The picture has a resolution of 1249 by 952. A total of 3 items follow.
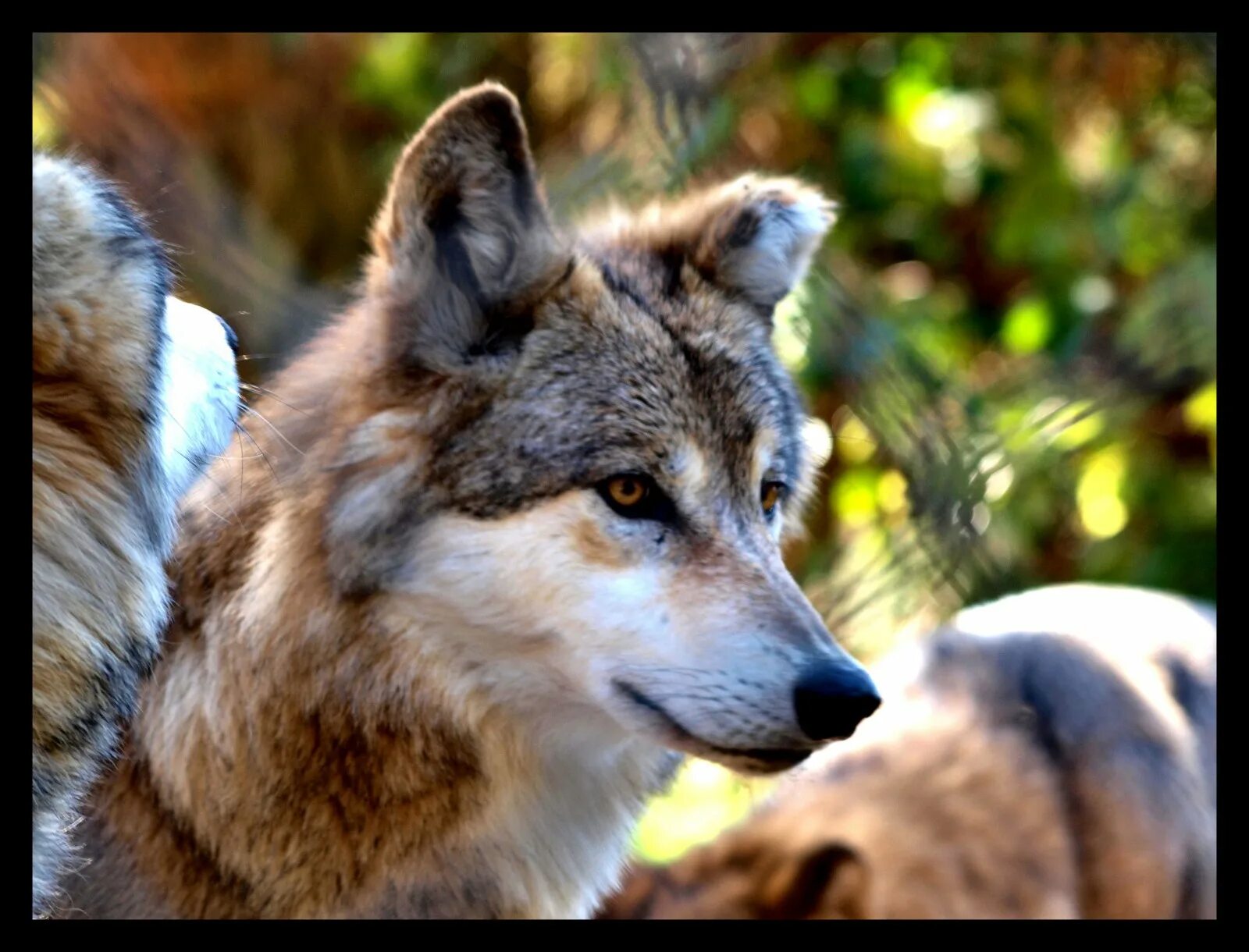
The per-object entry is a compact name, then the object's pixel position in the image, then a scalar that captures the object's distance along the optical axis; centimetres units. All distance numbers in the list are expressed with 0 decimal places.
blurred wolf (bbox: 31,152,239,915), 333
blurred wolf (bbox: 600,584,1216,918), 676
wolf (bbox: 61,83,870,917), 424
